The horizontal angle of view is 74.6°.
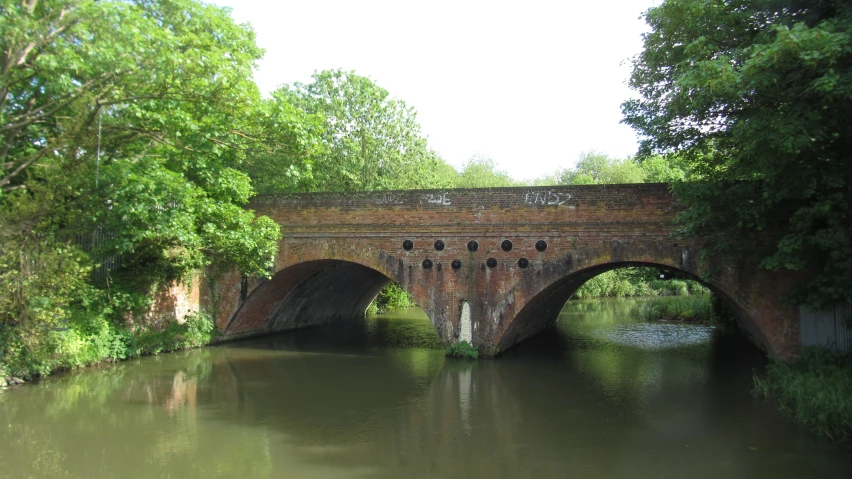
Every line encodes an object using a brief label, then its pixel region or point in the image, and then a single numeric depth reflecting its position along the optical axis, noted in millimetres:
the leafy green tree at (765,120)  7918
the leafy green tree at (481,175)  38309
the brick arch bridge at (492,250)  12305
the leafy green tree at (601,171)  36812
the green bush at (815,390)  8369
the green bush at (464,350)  13633
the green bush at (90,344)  10820
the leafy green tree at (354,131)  22461
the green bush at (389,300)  26783
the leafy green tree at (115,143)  9977
